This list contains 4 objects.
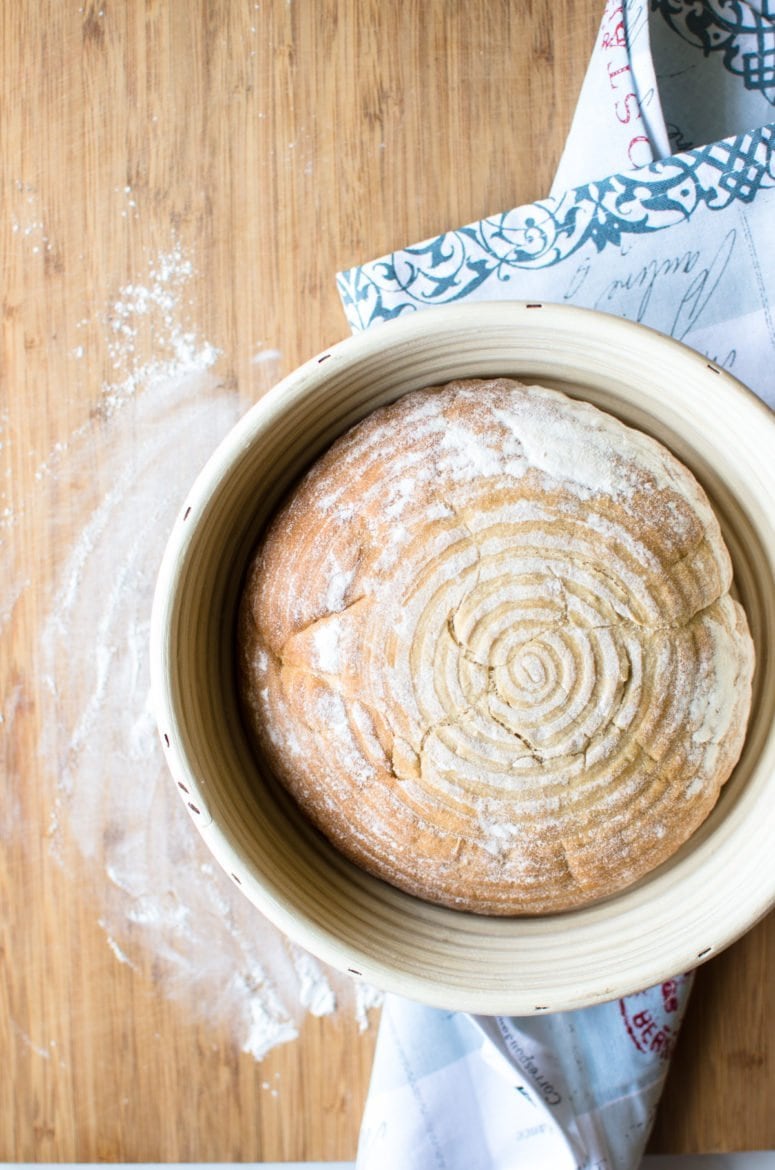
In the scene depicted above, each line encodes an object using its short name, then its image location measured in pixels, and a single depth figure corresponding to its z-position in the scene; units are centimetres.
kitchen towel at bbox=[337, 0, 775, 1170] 81
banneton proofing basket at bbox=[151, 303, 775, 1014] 64
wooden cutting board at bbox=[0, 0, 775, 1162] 87
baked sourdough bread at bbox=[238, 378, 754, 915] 63
